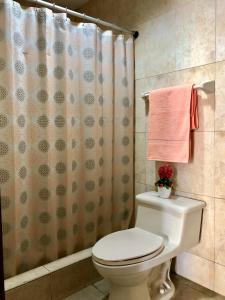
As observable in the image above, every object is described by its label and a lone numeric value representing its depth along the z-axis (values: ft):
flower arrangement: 6.18
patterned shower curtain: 5.32
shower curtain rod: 5.62
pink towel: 5.73
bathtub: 5.05
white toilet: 4.71
